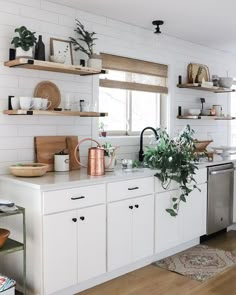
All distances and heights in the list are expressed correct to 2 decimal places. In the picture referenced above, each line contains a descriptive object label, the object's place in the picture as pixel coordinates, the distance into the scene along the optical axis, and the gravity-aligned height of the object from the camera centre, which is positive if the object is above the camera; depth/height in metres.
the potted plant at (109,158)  3.59 -0.33
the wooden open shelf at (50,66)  3.11 +0.47
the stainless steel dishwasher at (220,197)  4.45 -0.87
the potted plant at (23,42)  3.16 +0.65
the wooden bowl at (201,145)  4.70 -0.27
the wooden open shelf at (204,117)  4.97 +0.07
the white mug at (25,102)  3.17 +0.16
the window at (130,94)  4.25 +0.33
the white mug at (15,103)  3.22 +0.16
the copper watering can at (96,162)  3.35 -0.34
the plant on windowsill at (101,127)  4.17 -0.05
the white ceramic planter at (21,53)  3.16 +0.56
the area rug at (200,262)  3.54 -1.35
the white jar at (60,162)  3.51 -0.36
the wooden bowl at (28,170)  3.08 -0.38
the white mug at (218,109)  5.53 +0.20
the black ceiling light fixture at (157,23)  4.14 +1.06
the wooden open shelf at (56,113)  3.12 +0.08
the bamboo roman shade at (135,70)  4.15 +0.60
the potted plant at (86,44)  3.68 +0.76
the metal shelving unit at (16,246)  2.74 -0.89
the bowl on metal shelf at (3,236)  2.76 -0.81
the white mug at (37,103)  3.23 +0.16
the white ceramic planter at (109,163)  3.59 -0.37
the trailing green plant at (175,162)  3.72 -0.38
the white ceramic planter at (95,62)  3.67 +0.57
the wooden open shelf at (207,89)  4.94 +0.46
